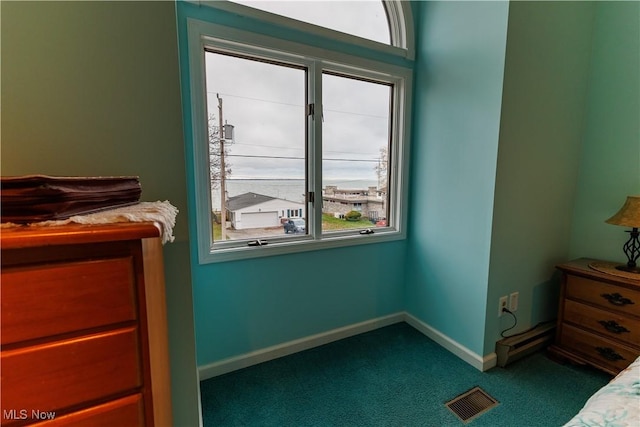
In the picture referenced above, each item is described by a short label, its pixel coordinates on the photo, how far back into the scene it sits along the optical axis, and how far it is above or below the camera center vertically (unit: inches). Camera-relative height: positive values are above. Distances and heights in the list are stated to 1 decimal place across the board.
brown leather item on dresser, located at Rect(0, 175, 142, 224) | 19.5 -1.6
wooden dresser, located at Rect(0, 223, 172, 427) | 18.3 -10.6
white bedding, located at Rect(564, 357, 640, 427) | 25.4 -22.0
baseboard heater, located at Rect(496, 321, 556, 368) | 72.0 -44.0
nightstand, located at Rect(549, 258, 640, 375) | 63.2 -33.4
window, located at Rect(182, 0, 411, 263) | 64.6 +9.3
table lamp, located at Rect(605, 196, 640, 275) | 63.7 -9.7
